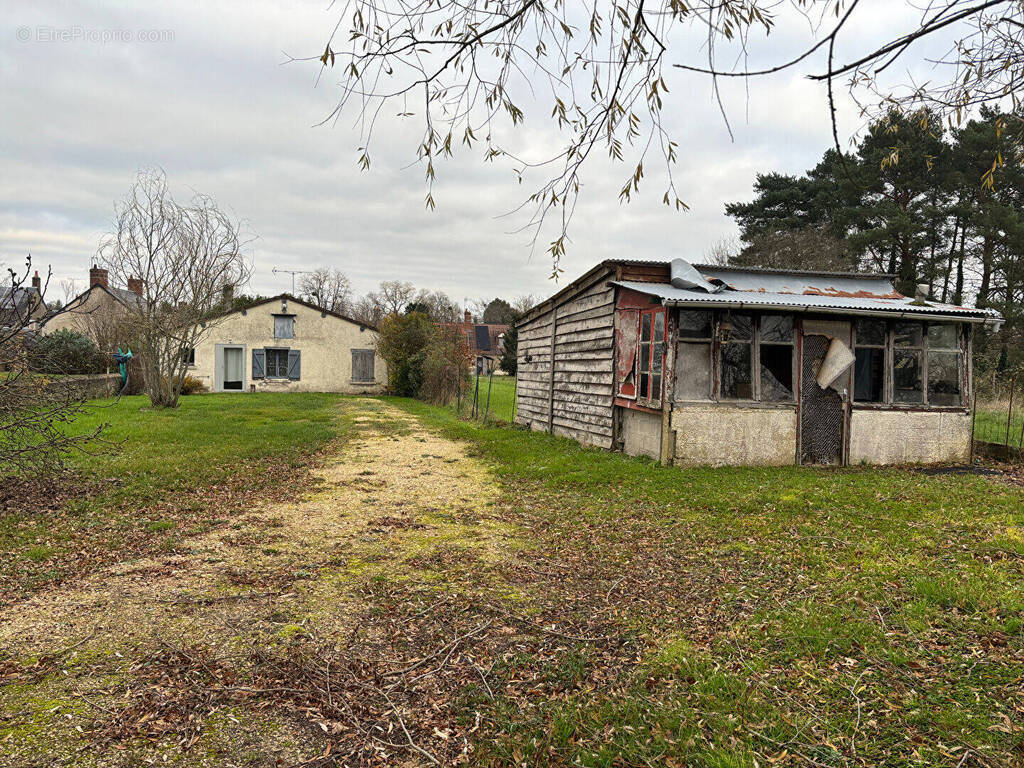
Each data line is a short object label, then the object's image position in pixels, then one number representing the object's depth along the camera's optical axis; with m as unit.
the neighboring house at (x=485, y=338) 56.28
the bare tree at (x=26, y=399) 6.41
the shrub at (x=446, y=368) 21.83
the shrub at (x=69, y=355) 7.19
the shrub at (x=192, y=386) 24.84
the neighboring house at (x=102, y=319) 21.63
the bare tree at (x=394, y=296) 60.41
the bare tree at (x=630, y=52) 2.49
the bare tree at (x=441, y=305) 62.42
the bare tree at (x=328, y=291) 61.66
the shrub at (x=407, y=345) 25.47
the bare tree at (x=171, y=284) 17.09
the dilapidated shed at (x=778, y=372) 9.65
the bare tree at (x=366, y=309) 62.75
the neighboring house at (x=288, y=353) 26.77
